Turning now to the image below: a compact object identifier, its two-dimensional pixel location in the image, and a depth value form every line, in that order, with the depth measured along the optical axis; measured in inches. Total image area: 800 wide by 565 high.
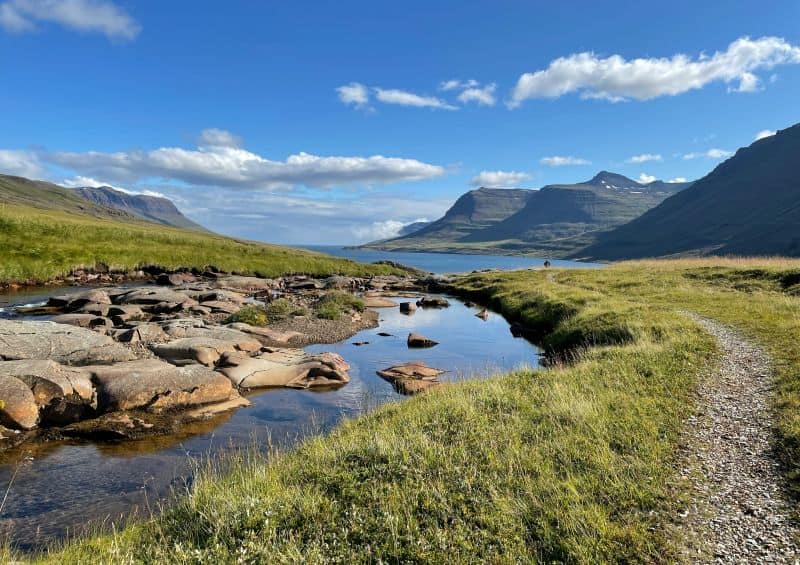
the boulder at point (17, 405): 604.7
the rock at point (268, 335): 1269.7
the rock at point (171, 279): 2491.4
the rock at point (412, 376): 906.1
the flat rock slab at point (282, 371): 908.6
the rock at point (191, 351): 944.3
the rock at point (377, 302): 2301.4
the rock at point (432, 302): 2362.0
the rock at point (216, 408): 723.4
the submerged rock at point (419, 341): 1371.8
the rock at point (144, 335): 1032.8
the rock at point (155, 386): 706.8
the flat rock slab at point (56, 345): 795.9
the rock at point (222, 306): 1654.8
